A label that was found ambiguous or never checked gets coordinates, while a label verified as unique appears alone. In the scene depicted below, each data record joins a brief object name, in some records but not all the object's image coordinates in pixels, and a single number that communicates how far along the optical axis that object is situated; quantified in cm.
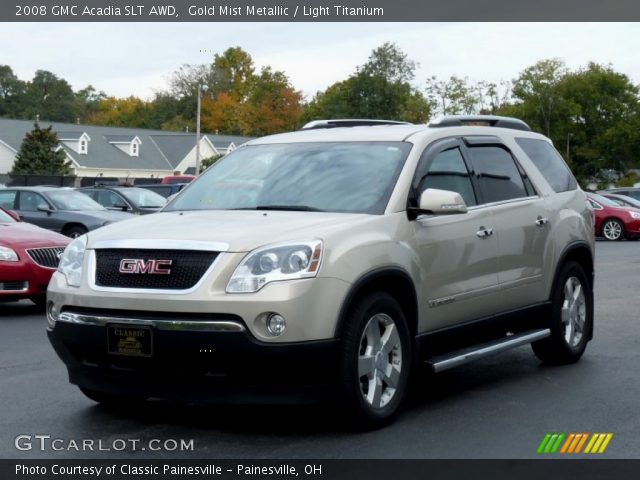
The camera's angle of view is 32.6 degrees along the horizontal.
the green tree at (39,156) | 7038
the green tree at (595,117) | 10069
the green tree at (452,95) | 9881
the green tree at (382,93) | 8381
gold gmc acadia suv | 594
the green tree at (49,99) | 13275
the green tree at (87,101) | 14125
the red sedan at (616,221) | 3278
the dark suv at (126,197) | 2694
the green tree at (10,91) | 13225
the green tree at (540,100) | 10262
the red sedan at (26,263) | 1273
